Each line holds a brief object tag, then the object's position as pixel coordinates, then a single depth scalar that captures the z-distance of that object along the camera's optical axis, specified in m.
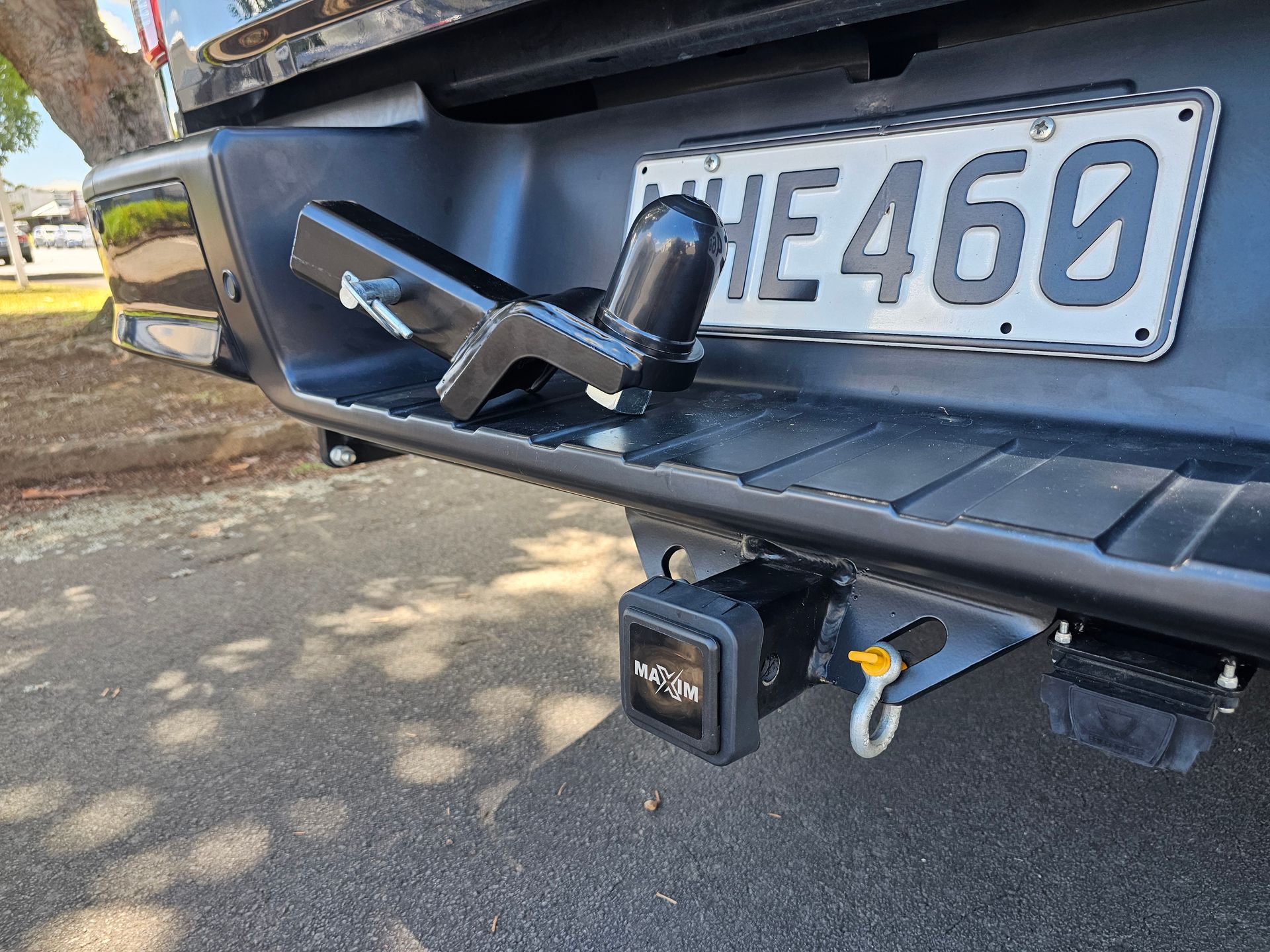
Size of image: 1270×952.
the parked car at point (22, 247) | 23.50
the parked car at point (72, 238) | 35.38
